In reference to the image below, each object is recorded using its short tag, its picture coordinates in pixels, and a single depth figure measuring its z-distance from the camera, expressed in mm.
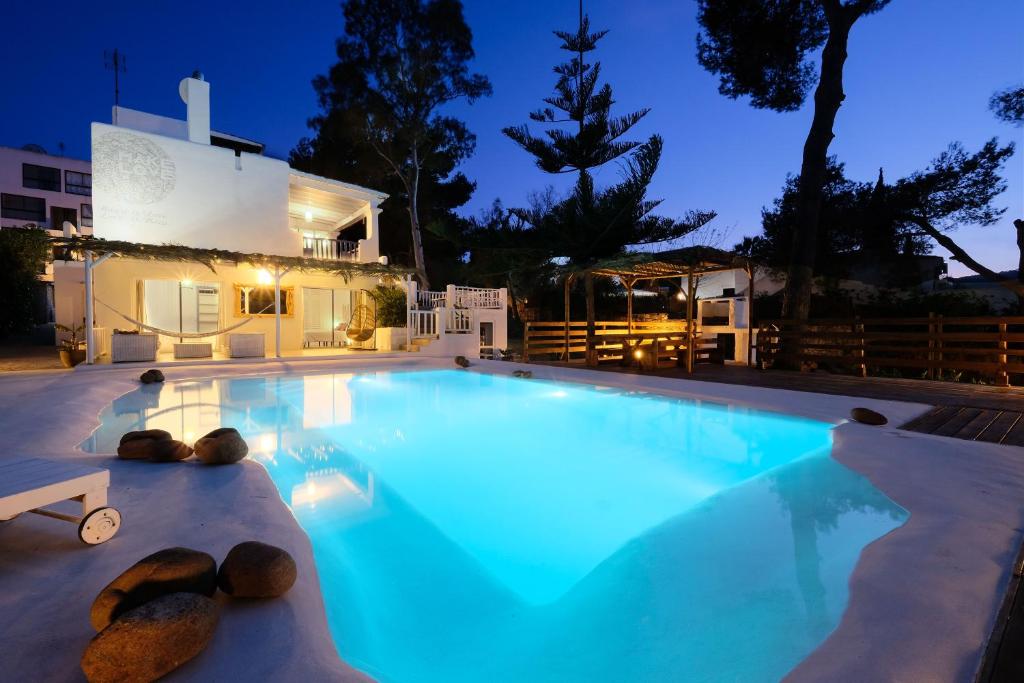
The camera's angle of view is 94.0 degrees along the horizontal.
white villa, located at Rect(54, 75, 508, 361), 10992
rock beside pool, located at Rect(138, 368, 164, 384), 7352
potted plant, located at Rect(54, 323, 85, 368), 8219
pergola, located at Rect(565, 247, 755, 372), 8555
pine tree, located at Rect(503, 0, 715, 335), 13984
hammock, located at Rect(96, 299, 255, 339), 8453
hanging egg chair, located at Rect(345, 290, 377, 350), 11938
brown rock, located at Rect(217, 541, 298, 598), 1665
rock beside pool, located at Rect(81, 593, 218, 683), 1227
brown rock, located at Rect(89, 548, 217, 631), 1429
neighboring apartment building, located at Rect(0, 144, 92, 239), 21984
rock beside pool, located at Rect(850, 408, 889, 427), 4445
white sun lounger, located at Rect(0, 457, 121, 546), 1779
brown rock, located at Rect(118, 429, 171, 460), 3277
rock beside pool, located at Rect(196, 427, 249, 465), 3230
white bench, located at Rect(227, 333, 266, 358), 9828
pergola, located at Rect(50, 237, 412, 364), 8531
